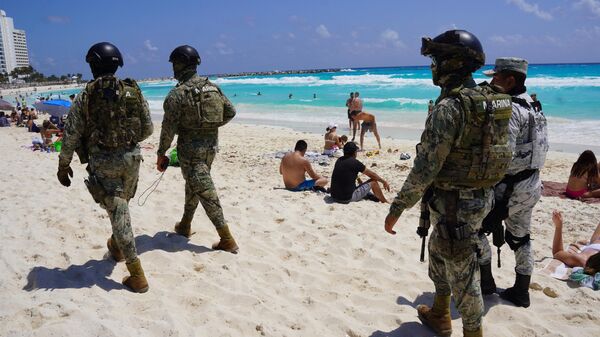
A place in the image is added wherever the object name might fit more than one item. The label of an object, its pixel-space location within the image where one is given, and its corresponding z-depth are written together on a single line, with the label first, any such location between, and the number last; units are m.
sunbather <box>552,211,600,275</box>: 4.11
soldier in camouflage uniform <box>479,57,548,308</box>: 3.29
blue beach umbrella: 17.25
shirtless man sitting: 7.31
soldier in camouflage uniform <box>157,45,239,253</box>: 4.23
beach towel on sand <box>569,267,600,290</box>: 3.96
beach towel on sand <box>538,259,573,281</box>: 4.21
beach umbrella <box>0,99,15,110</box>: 21.44
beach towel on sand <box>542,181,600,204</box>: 6.95
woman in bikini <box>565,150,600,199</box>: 7.13
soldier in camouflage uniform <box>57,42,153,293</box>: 3.54
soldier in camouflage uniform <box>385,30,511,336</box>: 2.50
